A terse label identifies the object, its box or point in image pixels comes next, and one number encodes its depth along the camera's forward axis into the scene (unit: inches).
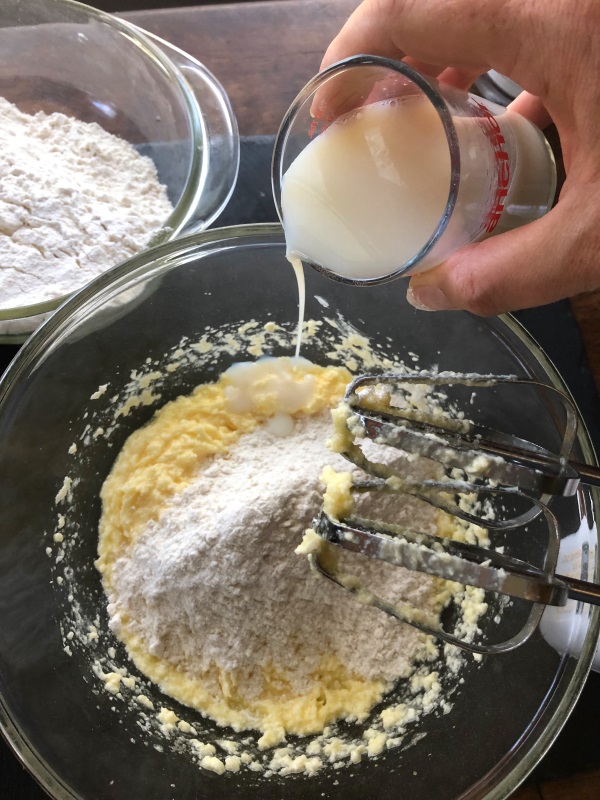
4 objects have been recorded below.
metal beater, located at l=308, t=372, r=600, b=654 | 9.2
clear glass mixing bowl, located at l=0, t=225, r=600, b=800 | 10.9
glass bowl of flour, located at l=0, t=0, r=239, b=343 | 13.0
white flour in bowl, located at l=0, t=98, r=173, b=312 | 12.9
